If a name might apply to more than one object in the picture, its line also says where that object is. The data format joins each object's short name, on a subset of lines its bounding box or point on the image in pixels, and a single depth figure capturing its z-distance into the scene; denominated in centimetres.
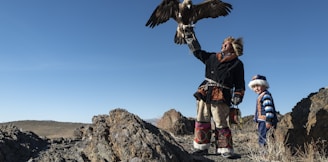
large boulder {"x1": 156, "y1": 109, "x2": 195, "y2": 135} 1108
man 586
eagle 716
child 611
